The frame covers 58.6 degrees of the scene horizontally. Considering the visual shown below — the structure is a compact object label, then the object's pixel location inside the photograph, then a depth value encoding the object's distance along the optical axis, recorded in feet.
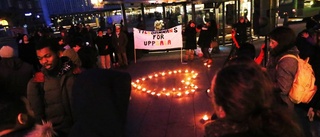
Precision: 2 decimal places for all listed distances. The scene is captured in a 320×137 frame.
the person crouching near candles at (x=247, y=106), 4.62
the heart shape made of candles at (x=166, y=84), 25.01
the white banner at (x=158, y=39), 36.81
